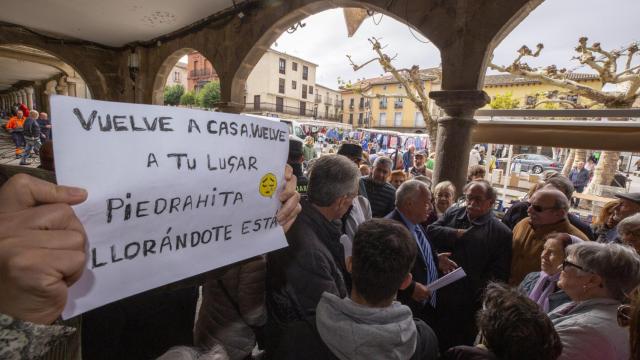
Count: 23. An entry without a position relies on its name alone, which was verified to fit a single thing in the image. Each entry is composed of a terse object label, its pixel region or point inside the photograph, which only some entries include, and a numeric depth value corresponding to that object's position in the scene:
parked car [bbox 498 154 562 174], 19.45
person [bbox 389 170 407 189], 4.28
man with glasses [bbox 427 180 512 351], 2.27
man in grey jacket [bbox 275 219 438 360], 1.02
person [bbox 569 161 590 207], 9.03
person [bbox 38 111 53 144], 10.95
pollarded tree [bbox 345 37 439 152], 8.54
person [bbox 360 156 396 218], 3.30
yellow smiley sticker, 1.05
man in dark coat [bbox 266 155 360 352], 1.37
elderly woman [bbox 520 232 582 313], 1.80
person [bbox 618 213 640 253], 2.03
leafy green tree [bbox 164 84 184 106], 36.17
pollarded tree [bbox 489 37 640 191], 6.02
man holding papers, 2.12
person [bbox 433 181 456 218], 3.11
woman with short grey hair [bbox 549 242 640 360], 1.28
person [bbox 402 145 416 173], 9.89
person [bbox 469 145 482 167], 7.86
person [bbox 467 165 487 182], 4.25
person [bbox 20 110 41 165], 9.53
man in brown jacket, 2.22
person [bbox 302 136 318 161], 9.07
